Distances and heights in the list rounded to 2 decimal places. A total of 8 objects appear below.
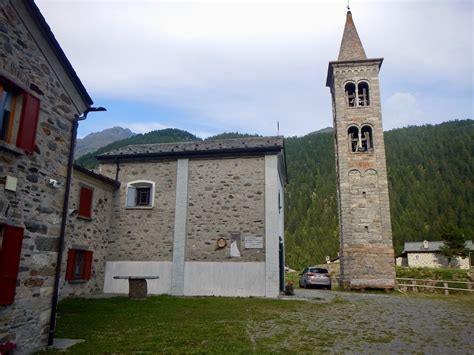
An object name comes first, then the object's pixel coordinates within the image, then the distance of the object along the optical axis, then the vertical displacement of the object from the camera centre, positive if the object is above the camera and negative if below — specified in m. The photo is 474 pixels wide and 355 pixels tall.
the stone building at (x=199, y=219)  14.53 +1.19
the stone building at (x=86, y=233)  13.23 +0.51
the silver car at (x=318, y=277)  20.70 -1.61
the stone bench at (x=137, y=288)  13.12 -1.50
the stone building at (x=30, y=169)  5.66 +1.34
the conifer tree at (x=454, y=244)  49.94 +0.94
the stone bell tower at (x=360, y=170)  21.66 +5.15
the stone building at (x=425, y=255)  56.72 -0.84
